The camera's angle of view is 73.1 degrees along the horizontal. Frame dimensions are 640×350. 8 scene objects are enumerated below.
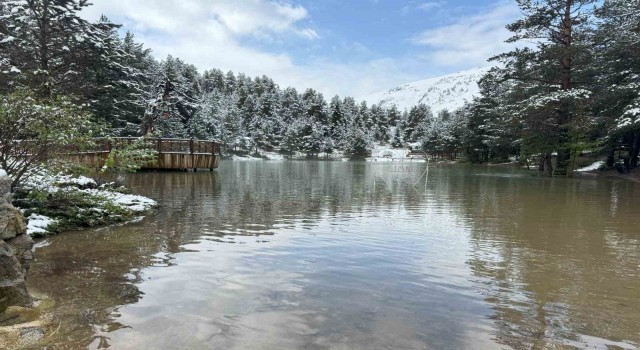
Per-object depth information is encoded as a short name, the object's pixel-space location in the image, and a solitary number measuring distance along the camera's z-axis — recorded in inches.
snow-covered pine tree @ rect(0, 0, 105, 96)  833.5
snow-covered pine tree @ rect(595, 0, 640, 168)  896.0
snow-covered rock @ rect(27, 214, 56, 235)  307.3
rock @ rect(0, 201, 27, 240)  178.1
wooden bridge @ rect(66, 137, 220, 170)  1042.1
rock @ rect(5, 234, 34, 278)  185.0
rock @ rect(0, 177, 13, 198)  179.3
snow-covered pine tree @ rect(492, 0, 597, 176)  930.1
